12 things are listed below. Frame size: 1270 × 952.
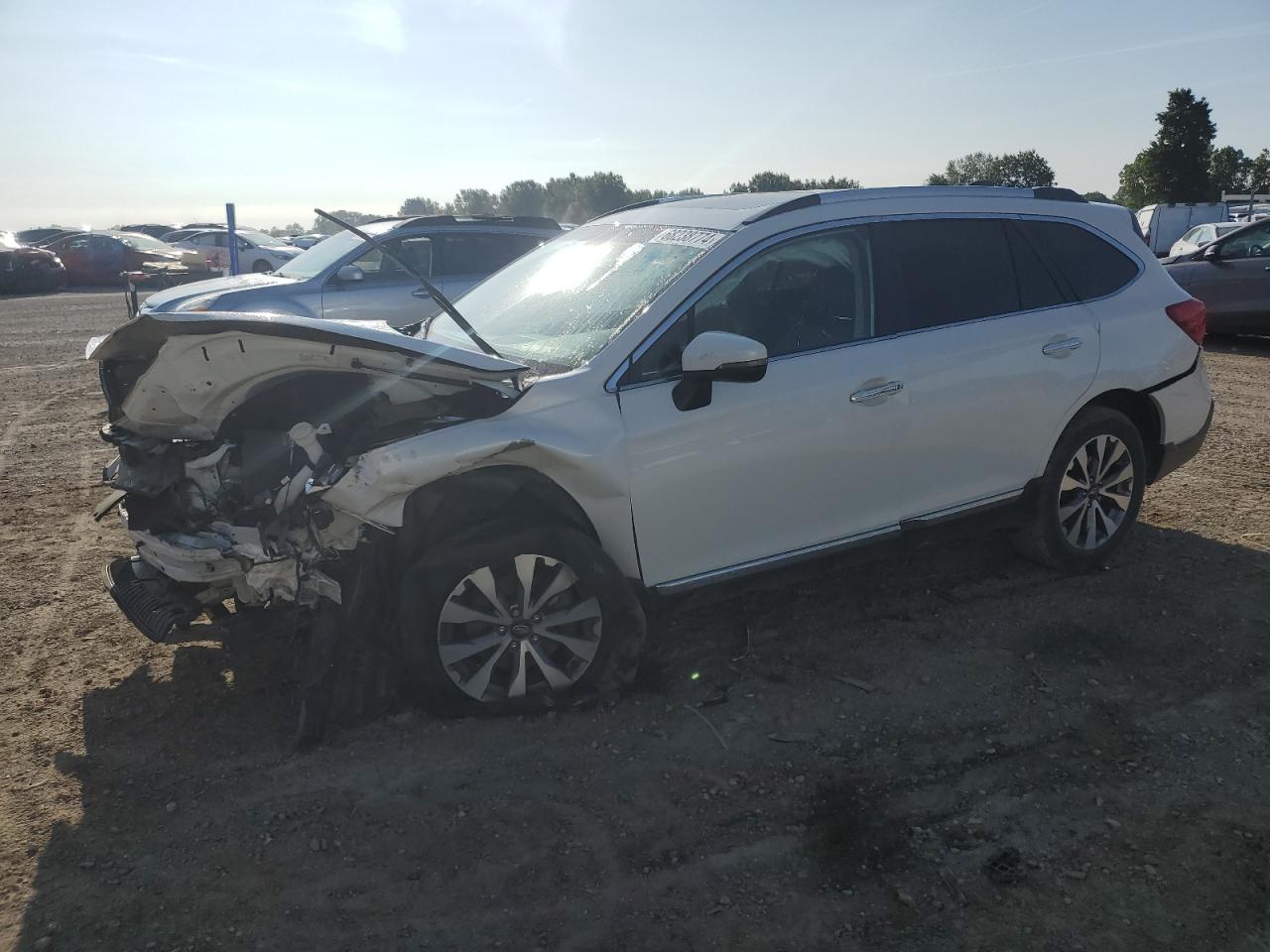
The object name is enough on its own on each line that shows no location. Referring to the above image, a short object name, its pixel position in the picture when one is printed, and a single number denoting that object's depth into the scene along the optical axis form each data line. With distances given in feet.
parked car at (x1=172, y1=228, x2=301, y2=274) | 89.85
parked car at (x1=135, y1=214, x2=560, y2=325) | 30.63
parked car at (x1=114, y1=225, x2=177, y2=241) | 141.59
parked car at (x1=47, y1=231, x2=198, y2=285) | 93.61
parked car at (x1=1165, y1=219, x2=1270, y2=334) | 39.68
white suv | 11.94
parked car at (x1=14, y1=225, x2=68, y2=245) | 112.37
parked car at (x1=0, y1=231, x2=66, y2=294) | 82.74
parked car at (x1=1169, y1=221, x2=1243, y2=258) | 68.95
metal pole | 42.65
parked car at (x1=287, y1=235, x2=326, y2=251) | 114.33
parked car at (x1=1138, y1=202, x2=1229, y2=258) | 99.14
